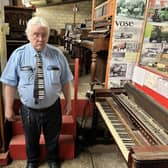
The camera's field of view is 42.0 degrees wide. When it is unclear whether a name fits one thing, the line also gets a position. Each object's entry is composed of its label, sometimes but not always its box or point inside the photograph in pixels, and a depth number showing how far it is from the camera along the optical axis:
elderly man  1.67
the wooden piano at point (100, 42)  2.75
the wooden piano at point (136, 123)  1.02
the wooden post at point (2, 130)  2.08
